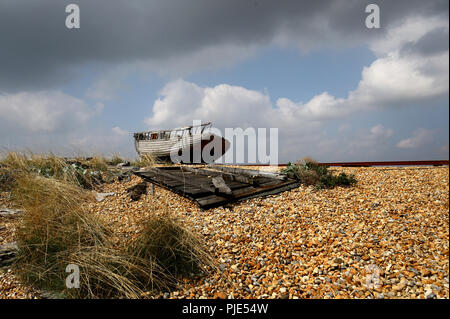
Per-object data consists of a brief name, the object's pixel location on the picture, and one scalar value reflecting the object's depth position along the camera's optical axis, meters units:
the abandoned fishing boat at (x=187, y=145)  15.01
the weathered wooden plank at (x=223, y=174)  6.16
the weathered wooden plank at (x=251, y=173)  6.32
